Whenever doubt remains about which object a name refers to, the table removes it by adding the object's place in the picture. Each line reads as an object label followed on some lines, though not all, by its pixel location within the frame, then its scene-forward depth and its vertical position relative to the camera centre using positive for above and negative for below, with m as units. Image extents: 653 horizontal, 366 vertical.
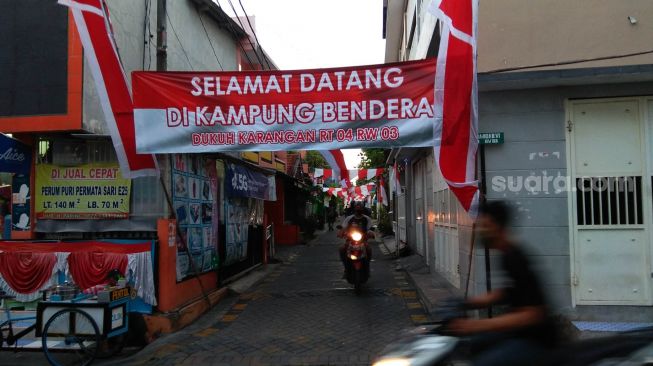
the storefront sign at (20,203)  8.45 +0.08
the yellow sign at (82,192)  8.01 +0.24
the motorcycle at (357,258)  9.70 -1.01
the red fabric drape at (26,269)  7.62 -0.90
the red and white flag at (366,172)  22.42 +1.38
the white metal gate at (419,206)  12.80 -0.07
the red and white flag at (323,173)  26.09 +1.59
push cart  6.22 -1.40
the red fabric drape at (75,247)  7.50 -0.58
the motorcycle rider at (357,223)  10.13 -0.37
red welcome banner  6.70 +1.28
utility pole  8.10 +2.65
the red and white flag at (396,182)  17.58 +0.75
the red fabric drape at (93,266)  7.39 -0.83
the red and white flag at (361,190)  33.78 +0.92
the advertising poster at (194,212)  8.32 -0.10
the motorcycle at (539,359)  3.00 -0.87
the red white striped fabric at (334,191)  36.06 +0.97
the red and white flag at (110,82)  6.53 +1.64
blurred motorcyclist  3.07 -0.73
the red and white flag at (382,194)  24.58 +0.51
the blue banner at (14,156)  7.80 +0.80
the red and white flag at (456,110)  6.20 +1.13
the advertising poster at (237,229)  11.10 -0.52
